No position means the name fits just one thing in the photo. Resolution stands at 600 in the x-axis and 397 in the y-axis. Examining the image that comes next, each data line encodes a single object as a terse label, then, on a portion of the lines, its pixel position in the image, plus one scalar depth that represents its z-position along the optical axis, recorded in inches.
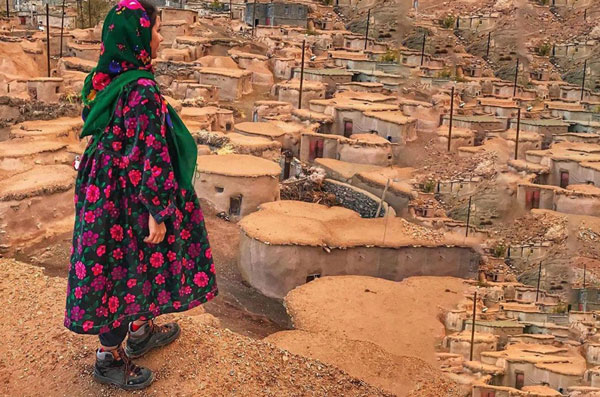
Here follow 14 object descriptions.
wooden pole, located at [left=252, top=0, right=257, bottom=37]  1284.4
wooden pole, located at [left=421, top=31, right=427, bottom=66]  1177.4
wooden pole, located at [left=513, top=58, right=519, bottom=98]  1044.8
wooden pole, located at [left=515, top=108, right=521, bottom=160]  665.6
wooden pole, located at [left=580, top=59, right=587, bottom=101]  1052.5
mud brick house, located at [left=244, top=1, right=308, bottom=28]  1333.7
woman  136.6
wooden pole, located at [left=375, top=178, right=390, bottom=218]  492.9
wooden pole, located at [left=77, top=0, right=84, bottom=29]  1168.4
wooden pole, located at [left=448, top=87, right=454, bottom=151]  687.7
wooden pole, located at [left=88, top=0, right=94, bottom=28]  1171.3
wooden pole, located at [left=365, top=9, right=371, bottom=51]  1265.3
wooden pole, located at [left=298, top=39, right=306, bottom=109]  829.8
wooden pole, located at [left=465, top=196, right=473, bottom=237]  441.7
